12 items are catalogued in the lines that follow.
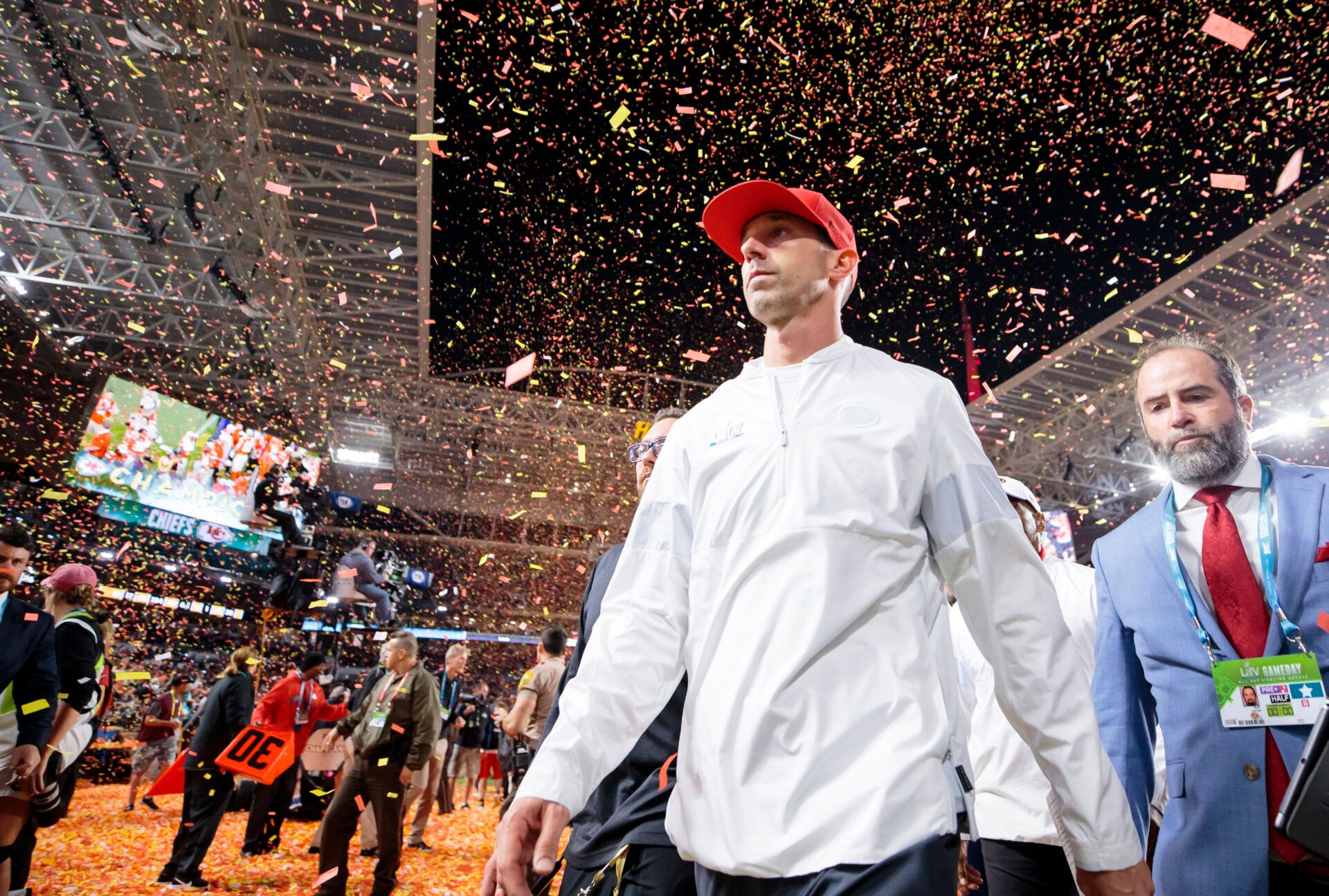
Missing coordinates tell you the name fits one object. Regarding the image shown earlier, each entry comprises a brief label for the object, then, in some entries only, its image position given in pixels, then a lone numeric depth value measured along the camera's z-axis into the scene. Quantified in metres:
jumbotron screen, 14.79
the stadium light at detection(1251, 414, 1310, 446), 13.01
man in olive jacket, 5.41
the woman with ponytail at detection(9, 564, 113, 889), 4.56
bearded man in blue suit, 1.70
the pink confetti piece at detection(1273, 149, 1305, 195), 9.12
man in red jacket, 7.16
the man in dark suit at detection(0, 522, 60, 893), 4.01
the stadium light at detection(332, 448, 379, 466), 19.55
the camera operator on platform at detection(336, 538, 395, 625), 13.90
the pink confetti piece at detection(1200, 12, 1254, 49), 7.66
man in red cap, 1.14
